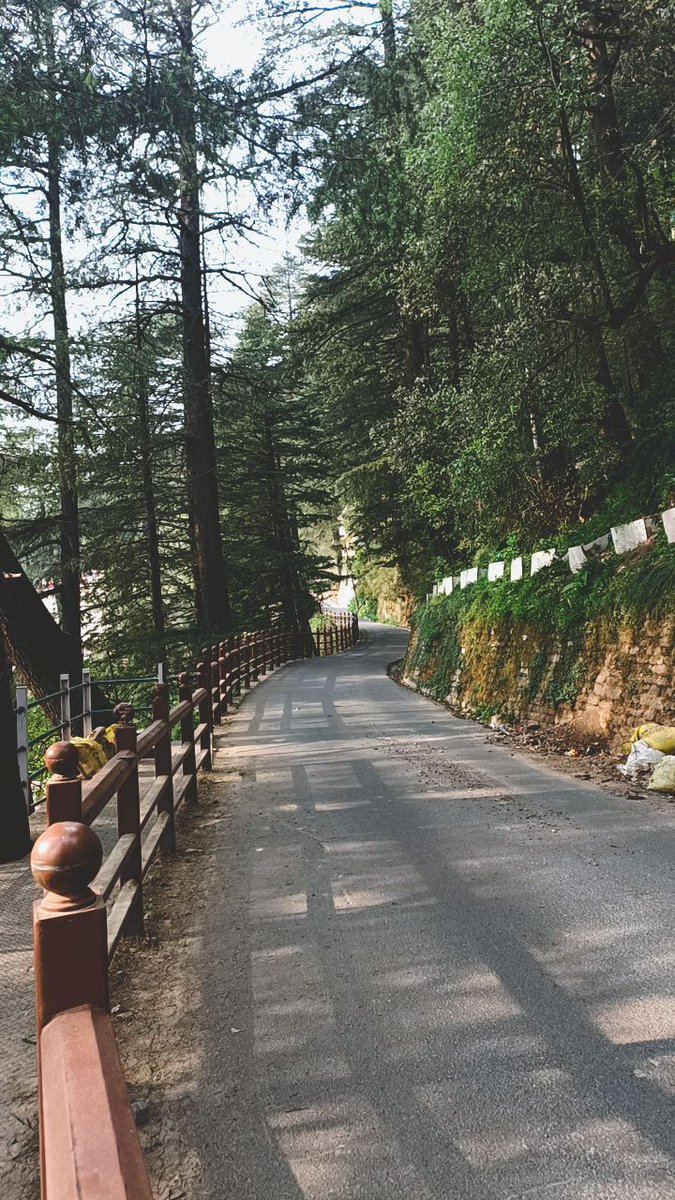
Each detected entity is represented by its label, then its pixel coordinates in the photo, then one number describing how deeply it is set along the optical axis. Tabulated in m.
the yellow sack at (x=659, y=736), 6.60
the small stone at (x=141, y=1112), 2.39
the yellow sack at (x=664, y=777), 6.10
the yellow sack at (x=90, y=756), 6.87
